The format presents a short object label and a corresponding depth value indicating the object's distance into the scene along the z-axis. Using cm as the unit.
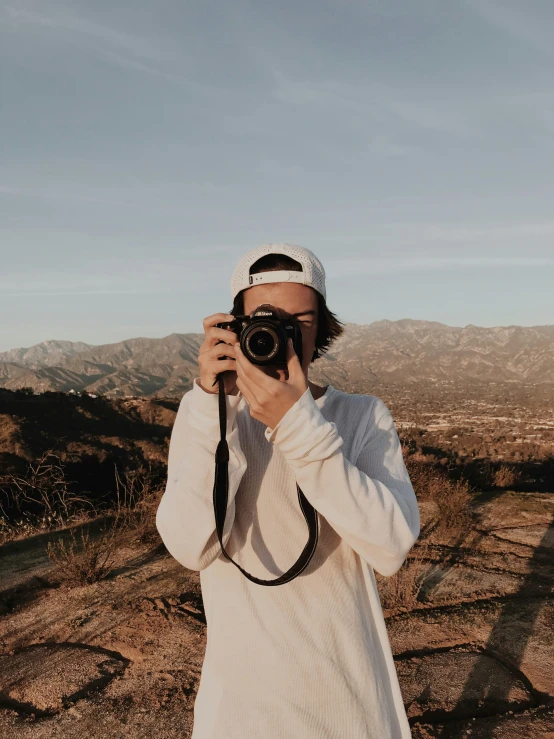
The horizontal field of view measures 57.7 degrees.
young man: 106
